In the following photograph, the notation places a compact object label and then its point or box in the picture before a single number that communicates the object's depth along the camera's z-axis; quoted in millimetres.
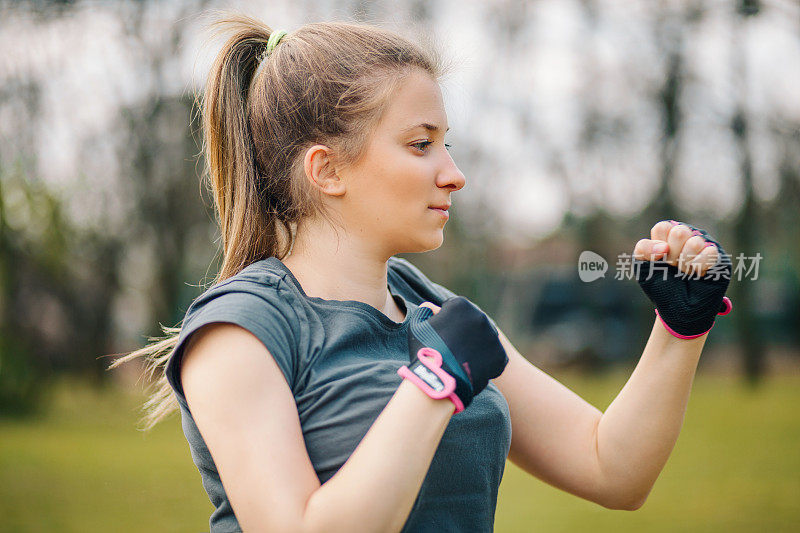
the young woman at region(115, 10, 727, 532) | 1215
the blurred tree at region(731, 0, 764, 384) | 10250
